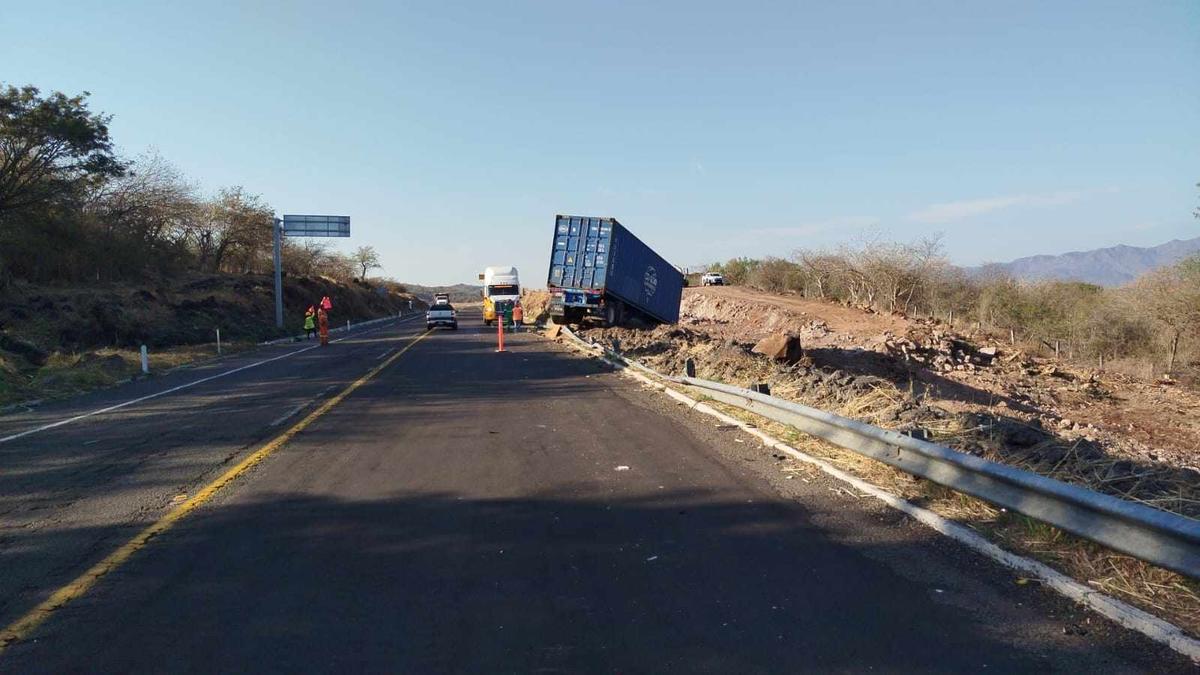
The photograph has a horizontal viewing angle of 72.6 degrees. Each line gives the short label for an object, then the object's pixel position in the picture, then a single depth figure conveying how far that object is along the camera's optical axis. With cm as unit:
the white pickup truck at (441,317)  4475
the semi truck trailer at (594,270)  3216
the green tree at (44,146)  3347
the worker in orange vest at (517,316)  4125
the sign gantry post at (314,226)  5175
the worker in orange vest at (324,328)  3325
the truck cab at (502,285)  4794
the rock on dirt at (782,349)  1948
